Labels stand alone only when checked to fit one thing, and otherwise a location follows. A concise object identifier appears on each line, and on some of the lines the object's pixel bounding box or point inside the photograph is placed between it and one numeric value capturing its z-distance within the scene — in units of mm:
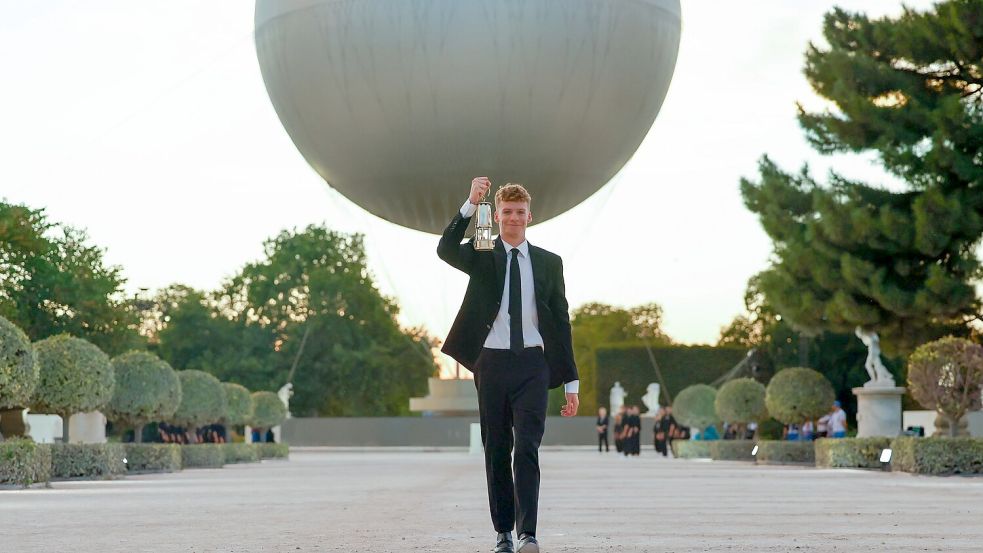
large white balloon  27125
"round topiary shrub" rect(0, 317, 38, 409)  21344
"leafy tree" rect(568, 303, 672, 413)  125375
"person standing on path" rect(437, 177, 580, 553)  8023
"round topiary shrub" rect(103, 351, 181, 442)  30828
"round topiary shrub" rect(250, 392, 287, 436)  51438
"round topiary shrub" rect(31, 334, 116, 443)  25469
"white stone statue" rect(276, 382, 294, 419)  66312
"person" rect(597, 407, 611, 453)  58412
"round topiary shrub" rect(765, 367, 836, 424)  35344
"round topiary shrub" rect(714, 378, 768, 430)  42656
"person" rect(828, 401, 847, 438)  36812
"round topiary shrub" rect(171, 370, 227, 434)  37531
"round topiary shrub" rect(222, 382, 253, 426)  44959
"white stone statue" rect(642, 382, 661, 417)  67000
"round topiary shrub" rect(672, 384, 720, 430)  53156
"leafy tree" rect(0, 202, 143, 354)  50719
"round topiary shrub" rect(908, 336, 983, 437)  26875
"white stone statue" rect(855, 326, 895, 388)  34000
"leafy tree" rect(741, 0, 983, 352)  30141
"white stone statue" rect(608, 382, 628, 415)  70062
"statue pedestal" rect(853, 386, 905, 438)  34312
